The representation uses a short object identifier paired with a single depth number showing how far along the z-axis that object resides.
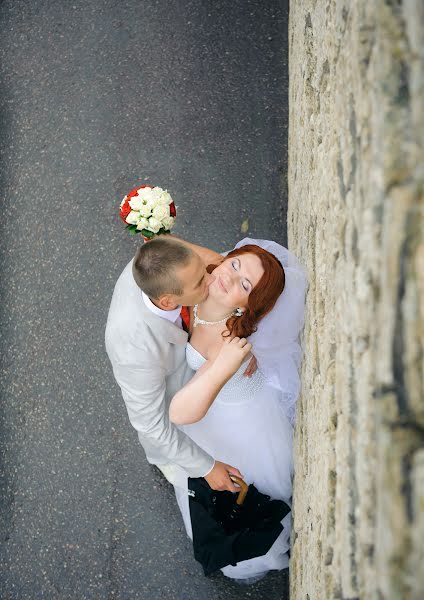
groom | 2.42
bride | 2.72
